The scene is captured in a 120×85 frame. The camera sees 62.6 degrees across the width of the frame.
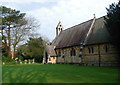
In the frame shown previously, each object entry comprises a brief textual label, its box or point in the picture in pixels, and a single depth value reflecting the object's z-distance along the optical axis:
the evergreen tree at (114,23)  13.43
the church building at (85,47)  16.82
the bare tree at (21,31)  28.13
